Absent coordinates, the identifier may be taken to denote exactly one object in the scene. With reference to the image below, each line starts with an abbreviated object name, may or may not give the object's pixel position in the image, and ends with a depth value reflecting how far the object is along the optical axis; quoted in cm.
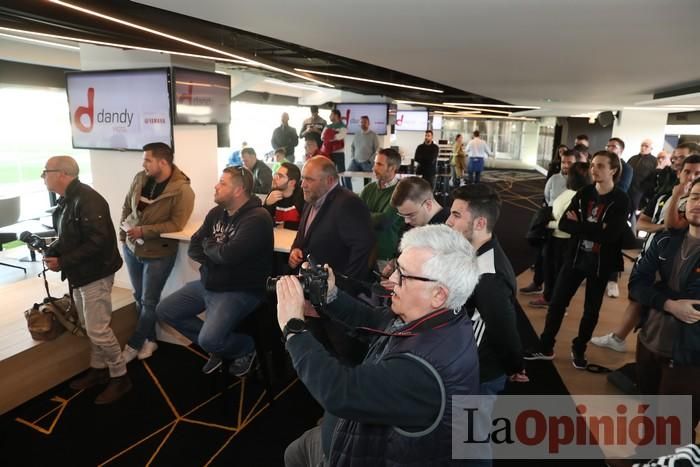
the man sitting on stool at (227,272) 320
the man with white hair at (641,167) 670
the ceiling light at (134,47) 338
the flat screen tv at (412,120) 1447
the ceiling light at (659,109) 882
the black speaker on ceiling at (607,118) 1158
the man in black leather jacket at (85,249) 318
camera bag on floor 333
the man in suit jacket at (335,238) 299
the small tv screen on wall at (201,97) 419
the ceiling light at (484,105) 1315
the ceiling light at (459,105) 1339
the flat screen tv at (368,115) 1005
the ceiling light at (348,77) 596
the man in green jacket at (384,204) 386
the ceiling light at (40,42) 573
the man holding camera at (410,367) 132
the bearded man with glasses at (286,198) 441
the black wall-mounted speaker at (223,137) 758
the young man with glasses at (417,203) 294
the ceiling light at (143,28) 242
